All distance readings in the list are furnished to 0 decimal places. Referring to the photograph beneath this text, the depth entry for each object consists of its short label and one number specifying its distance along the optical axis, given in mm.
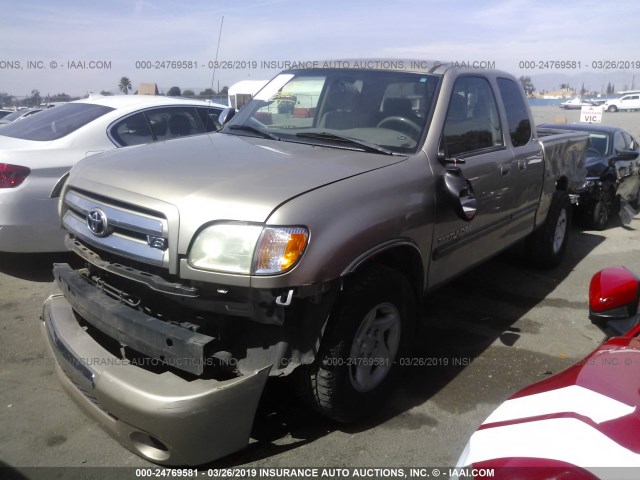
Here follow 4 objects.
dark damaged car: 8227
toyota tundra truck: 2461
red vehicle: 1587
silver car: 4762
